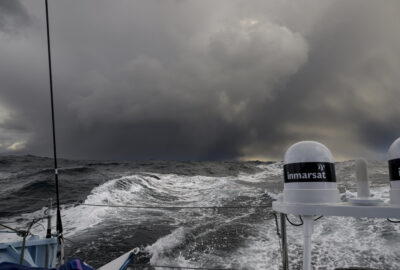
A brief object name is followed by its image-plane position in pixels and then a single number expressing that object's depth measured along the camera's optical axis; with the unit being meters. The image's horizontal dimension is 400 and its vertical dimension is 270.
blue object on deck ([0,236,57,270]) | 2.86
